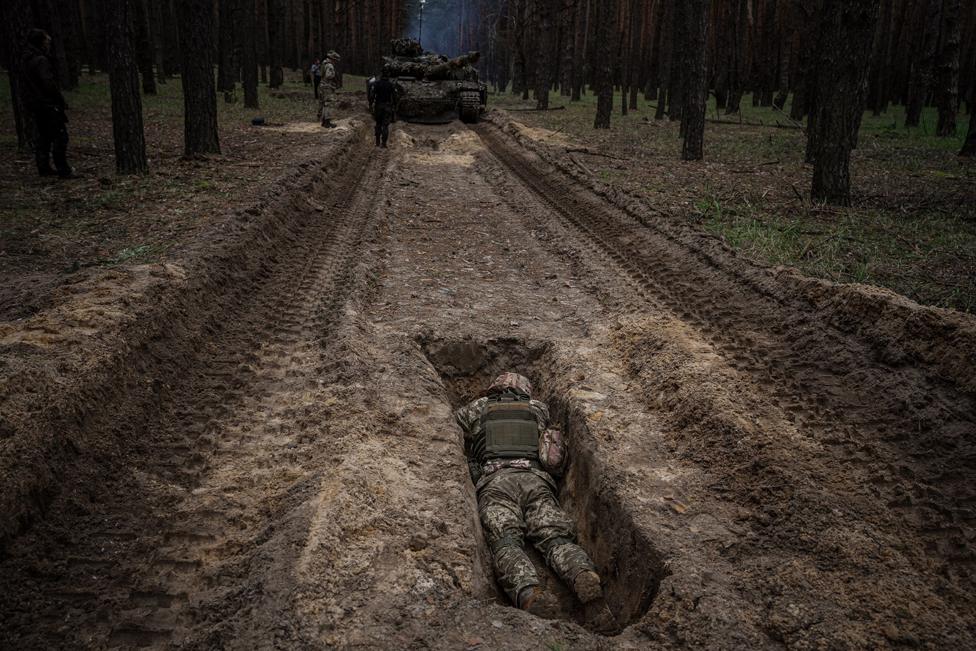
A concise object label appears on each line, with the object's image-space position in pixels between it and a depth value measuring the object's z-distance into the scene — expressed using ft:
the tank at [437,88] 68.59
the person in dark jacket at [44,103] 28.43
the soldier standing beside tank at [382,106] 46.80
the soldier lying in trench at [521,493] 11.03
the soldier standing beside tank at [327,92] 53.11
